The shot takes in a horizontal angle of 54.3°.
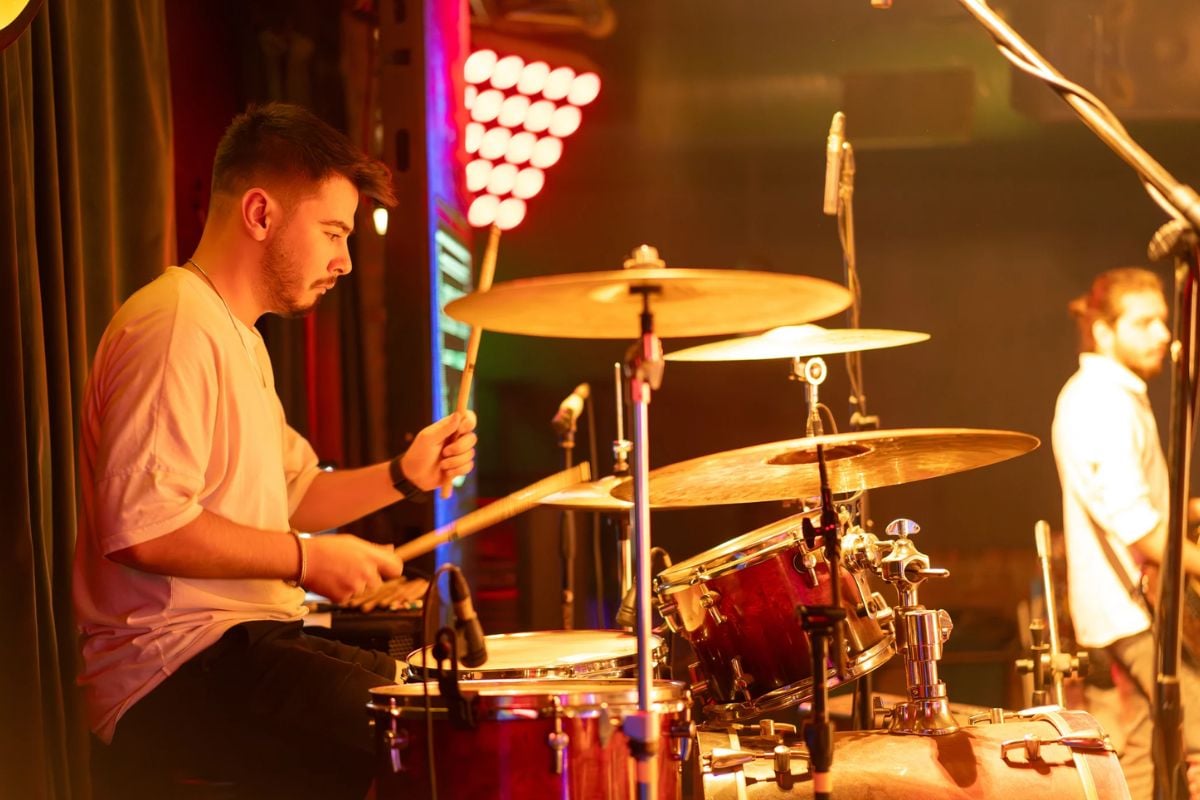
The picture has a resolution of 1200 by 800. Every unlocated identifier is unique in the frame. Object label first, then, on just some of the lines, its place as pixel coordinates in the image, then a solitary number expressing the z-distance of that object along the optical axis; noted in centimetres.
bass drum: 209
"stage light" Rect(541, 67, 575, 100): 413
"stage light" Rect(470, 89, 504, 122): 405
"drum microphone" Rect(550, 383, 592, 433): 339
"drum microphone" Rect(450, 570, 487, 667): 161
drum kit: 166
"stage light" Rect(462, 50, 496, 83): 409
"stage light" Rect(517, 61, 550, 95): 411
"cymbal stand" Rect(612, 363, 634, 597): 318
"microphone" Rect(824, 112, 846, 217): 312
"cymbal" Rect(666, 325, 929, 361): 273
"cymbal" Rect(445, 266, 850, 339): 159
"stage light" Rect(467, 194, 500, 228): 416
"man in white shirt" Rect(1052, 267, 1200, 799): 383
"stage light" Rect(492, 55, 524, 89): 407
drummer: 180
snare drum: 167
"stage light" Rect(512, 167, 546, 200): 412
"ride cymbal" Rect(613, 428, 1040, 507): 193
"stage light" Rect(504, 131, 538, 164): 411
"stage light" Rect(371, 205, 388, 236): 379
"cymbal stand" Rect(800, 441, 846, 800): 172
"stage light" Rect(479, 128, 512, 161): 409
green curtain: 223
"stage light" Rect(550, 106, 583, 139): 414
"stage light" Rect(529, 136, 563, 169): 412
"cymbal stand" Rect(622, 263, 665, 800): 157
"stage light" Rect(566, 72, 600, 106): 416
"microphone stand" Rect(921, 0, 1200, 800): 117
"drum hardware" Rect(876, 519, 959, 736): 227
